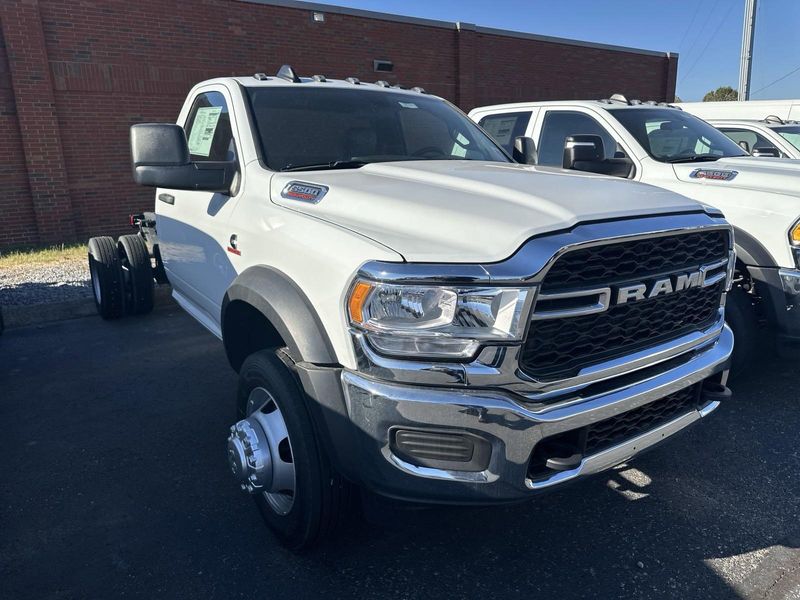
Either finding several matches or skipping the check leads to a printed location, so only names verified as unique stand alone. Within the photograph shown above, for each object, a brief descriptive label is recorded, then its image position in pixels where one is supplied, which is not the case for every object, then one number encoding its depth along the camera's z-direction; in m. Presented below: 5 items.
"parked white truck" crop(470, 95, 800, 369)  3.92
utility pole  19.14
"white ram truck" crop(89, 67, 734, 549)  1.99
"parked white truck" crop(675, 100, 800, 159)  7.06
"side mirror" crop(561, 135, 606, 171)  4.30
